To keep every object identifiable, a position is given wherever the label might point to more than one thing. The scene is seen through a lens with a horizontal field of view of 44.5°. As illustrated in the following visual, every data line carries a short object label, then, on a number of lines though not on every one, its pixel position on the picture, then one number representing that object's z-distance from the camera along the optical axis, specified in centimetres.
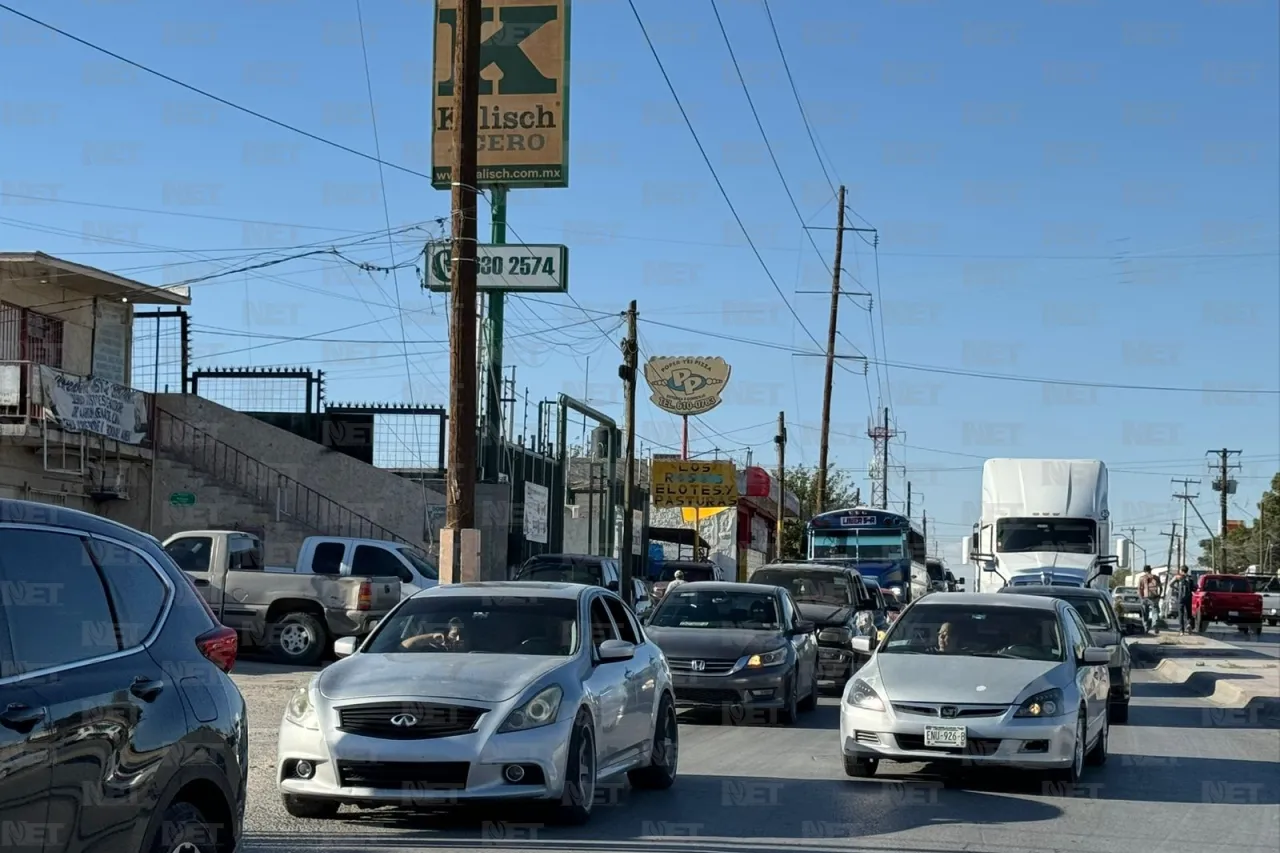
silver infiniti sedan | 920
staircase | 3334
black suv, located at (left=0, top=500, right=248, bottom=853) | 503
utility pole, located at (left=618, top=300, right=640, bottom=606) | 3188
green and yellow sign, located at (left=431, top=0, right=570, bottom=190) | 2997
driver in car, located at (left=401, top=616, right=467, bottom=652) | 1067
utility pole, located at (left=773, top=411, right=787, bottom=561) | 5166
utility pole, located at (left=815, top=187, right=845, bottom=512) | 5047
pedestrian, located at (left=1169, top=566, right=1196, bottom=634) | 4991
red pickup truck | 5525
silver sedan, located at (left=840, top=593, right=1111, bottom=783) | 1196
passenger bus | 4225
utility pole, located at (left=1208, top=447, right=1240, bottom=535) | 9750
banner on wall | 2865
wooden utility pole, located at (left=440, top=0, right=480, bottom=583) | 1698
